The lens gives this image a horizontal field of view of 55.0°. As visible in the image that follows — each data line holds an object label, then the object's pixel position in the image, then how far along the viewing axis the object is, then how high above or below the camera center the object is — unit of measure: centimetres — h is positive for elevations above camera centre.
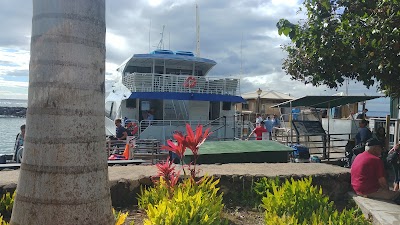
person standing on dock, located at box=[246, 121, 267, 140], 1340 -30
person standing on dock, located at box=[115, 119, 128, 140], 1223 -36
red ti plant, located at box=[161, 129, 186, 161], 474 -30
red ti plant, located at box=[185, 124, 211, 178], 477 -21
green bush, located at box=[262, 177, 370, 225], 387 -92
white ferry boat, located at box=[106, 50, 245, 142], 1702 +113
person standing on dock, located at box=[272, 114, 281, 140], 1856 +5
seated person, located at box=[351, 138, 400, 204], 555 -76
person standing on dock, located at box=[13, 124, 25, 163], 864 -64
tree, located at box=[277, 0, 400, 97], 509 +122
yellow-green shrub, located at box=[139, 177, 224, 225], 350 -84
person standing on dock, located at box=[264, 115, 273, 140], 1640 -6
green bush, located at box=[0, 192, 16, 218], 448 -101
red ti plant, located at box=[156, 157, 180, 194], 456 -65
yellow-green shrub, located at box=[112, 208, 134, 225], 305 -80
